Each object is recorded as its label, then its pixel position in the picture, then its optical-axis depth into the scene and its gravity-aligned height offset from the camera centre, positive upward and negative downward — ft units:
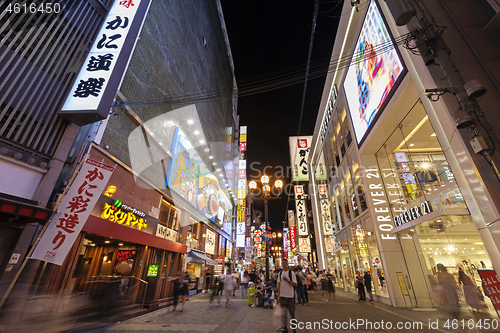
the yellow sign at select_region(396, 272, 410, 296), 33.35 -1.75
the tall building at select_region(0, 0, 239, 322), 25.89 +15.70
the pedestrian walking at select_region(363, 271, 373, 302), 39.92 -1.83
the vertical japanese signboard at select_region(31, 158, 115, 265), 18.92 +4.84
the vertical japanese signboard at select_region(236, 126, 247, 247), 120.60 +39.39
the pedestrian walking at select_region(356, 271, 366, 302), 39.73 -3.49
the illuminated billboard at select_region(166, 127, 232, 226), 50.34 +23.30
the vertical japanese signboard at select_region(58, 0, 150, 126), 24.44 +23.09
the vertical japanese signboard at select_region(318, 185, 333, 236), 74.90 +19.62
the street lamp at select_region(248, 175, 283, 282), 44.15 +16.31
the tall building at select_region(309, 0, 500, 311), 18.30 +15.07
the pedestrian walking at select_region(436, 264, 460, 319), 20.75 -2.18
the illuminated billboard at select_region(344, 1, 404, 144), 31.60 +31.46
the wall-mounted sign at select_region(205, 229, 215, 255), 71.09 +8.46
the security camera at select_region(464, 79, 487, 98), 17.15 +13.45
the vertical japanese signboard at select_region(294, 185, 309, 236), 87.68 +22.90
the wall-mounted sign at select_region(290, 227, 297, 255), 107.58 +13.51
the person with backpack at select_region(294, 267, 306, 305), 33.41 -3.17
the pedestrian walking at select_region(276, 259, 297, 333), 18.21 -1.85
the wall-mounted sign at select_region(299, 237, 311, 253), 87.08 +9.25
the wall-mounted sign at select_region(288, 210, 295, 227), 175.94 +41.29
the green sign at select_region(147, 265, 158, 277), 35.65 -0.51
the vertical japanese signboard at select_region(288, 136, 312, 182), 106.48 +52.87
